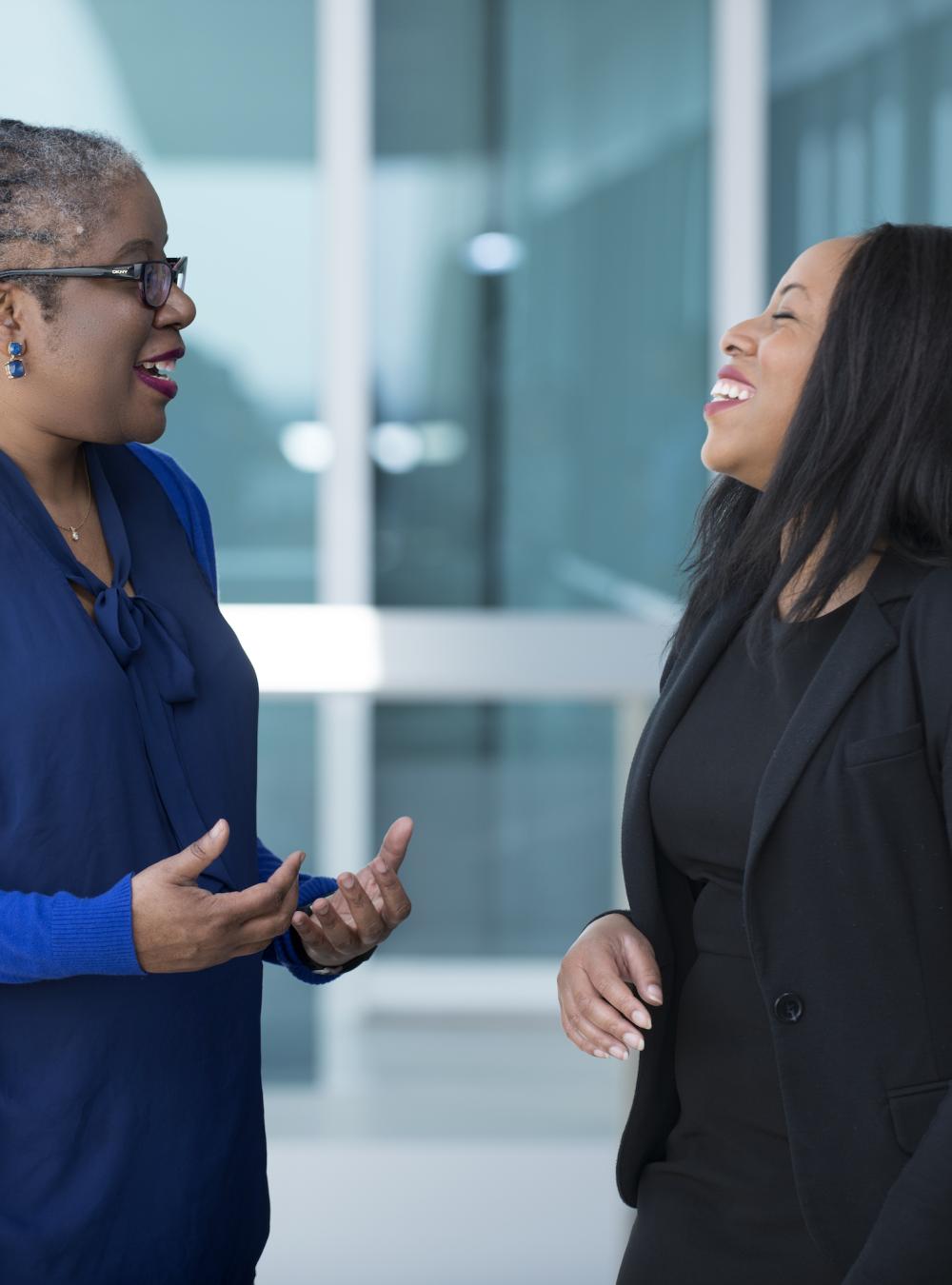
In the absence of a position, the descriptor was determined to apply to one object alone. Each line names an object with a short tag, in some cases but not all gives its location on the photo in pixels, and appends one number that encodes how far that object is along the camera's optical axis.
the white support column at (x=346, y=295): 5.32
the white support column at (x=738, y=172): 5.43
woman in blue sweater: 2.72
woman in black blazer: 2.74
